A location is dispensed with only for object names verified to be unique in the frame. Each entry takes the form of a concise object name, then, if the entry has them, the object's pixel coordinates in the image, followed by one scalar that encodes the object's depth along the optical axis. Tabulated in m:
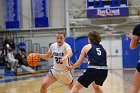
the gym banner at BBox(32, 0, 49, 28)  27.73
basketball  9.12
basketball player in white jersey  8.35
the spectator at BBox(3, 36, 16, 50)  23.56
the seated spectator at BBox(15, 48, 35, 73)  23.78
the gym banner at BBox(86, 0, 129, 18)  26.33
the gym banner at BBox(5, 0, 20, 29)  28.03
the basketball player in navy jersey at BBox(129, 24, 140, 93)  6.03
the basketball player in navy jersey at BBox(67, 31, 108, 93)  7.28
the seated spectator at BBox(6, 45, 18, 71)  22.61
